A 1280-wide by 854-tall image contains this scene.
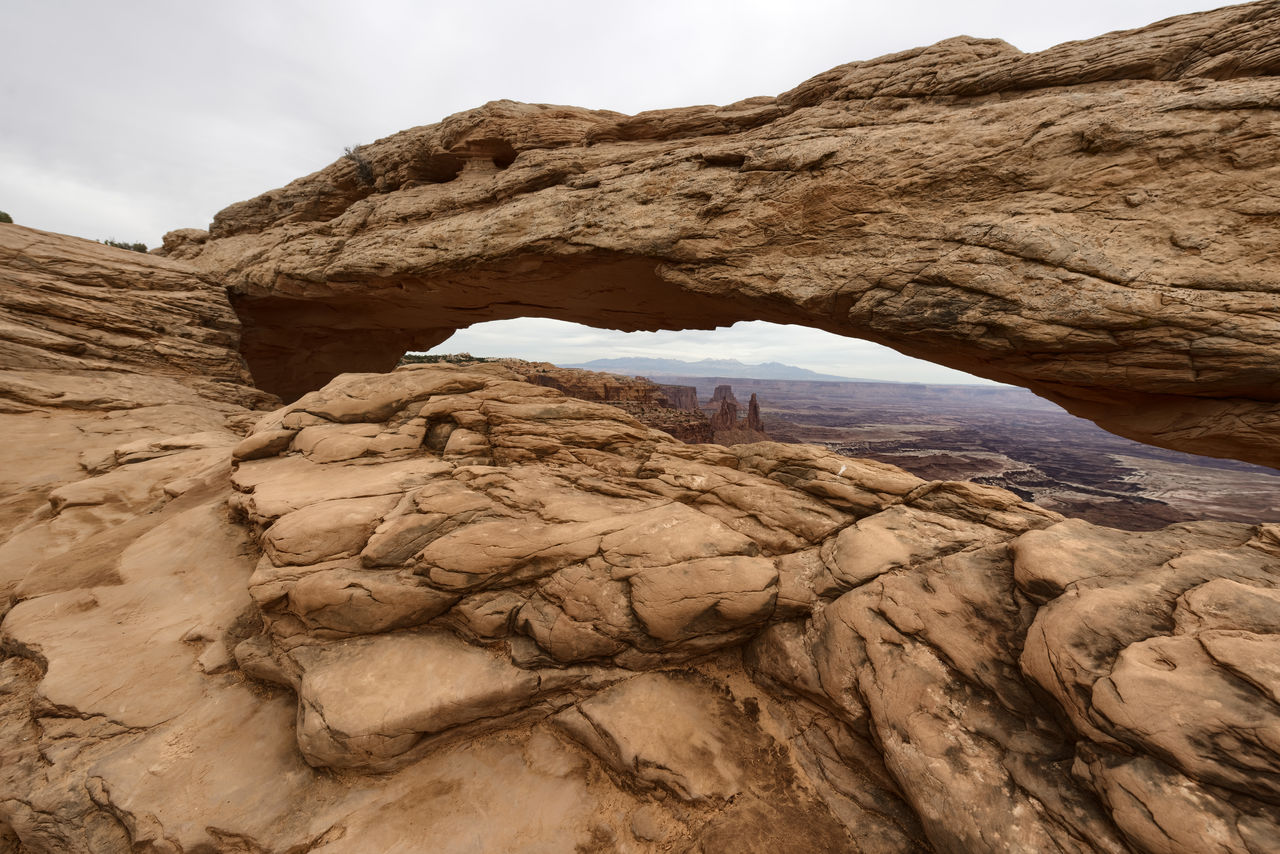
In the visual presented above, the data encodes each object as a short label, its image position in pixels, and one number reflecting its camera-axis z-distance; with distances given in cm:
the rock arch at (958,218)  705
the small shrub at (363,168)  1656
